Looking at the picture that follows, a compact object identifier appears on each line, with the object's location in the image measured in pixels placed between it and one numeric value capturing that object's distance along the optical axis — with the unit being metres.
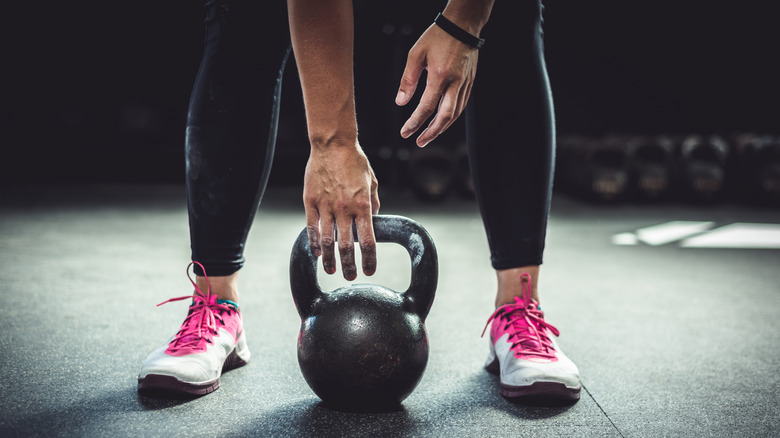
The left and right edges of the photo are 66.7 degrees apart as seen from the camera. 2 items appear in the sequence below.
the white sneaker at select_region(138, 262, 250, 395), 0.88
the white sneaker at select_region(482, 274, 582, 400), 0.89
